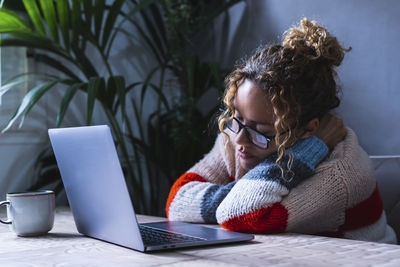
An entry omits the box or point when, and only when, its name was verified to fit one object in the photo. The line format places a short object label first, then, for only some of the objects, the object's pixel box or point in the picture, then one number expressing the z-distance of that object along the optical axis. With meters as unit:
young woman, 1.85
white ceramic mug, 1.76
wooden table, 1.53
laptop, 1.58
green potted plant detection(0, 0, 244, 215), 2.50
